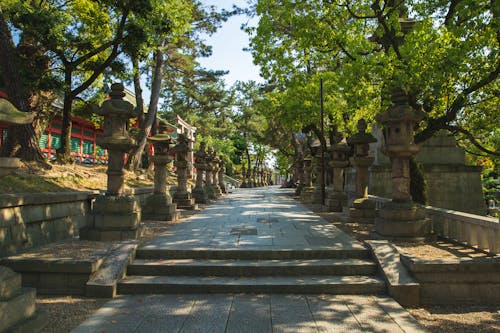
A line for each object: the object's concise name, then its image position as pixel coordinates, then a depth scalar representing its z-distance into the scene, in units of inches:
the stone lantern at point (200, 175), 689.0
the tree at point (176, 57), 610.9
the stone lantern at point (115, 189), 304.5
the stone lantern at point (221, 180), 1057.1
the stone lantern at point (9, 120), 150.4
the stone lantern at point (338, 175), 521.8
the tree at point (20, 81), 428.1
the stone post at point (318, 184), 671.8
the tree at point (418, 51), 348.2
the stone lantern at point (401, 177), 301.1
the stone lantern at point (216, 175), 885.8
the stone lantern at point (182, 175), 547.2
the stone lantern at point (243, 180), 1825.8
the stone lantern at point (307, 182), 788.6
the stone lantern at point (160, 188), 440.1
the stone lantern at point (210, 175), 767.0
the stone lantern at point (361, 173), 420.2
